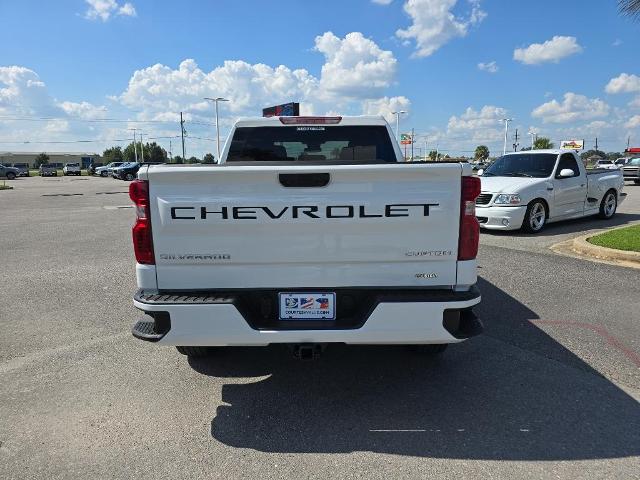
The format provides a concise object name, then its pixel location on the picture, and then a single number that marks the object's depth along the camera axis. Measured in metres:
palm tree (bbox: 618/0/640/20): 8.13
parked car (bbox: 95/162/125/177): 56.96
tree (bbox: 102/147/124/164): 126.12
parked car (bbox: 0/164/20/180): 49.78
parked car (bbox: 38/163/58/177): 63.25
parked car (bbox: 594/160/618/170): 39.00
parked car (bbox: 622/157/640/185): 27.88
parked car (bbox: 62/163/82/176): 67.07
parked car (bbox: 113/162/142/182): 45.50
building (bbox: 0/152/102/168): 127.44
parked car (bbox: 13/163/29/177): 59.90
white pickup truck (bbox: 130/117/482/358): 2.88
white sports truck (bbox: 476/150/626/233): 9.95
